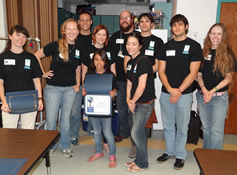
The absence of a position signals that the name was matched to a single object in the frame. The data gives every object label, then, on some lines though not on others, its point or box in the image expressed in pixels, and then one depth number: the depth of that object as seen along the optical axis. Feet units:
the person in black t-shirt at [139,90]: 6.82
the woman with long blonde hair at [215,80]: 7.20
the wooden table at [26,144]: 4.07
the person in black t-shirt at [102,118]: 7.70
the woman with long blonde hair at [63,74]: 7.88
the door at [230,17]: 11.04
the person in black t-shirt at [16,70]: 6.97
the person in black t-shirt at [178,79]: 7.41
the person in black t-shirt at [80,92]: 9.74
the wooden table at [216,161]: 3.76
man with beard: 8.94
